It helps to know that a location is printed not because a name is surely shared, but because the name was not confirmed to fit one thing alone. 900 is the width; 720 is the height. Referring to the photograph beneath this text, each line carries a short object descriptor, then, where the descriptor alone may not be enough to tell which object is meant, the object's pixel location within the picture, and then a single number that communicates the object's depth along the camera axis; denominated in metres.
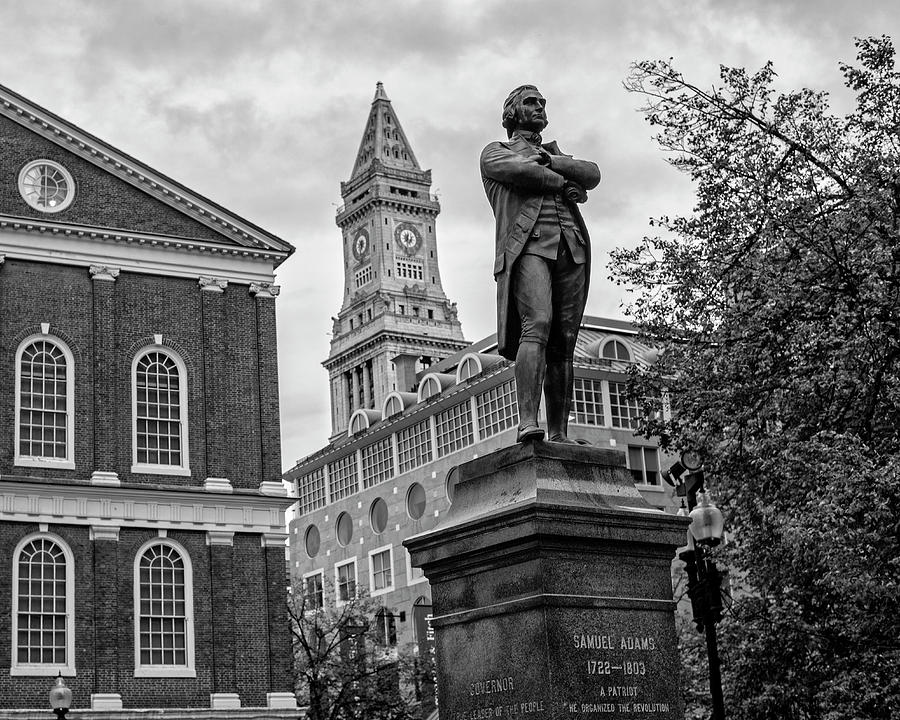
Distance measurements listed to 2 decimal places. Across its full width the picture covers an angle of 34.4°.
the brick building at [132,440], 36.88
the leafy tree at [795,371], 19.47
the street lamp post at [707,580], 18.94
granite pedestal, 9.88
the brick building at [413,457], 72.69
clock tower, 157.25
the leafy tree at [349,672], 44.66
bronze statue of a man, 11.04
